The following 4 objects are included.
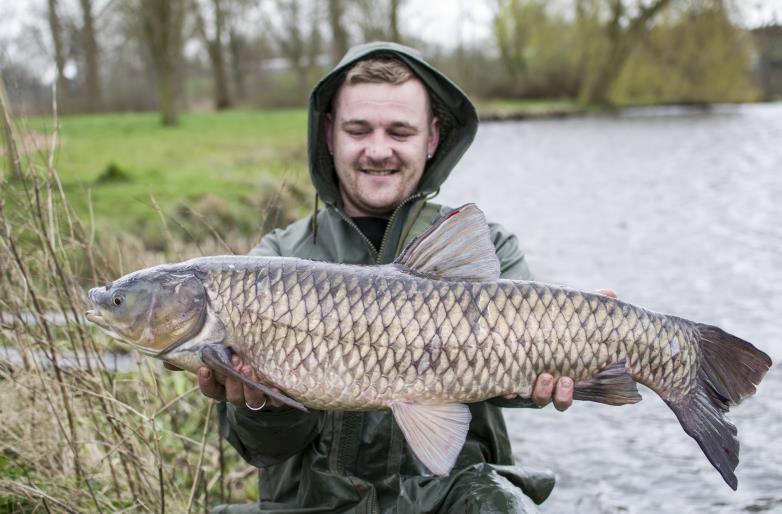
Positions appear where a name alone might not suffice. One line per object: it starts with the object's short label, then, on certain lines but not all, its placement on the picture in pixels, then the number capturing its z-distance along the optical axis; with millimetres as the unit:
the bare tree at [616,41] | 32844
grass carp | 2256
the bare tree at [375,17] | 29219
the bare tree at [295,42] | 34031
